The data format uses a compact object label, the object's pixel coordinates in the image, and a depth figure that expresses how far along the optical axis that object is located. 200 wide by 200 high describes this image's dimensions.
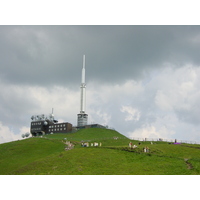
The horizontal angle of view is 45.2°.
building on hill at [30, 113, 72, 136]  135.88
